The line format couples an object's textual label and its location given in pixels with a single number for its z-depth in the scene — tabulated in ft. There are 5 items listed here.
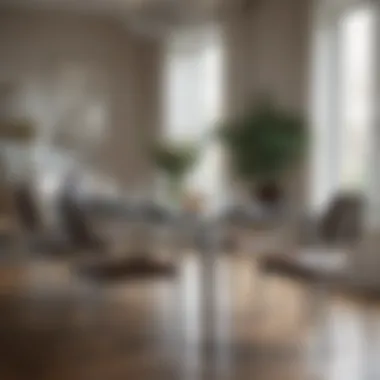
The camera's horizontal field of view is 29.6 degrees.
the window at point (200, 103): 19.97
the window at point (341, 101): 16.90
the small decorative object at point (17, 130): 22.03
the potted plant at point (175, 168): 14.07
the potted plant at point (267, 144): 18.48
